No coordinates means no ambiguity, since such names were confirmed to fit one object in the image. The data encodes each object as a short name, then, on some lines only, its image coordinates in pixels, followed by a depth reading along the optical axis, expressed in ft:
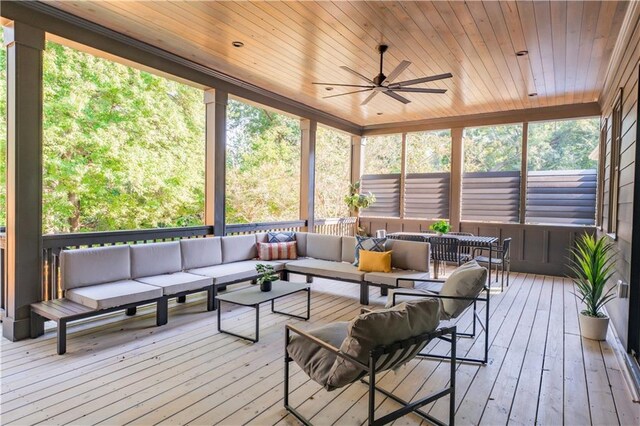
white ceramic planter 11.80
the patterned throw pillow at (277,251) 18.37
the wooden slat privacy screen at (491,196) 23.97
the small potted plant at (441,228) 20.20
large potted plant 11.71
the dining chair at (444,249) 18.84
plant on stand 28.22
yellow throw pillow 15.72
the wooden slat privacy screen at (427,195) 26.43
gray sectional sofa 11.65
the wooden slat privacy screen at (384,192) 28.66
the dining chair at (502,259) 18.61
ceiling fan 13.18
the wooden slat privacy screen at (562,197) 21.61
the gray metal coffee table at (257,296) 11.45
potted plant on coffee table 12.87
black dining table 18.35
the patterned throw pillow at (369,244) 16.77
